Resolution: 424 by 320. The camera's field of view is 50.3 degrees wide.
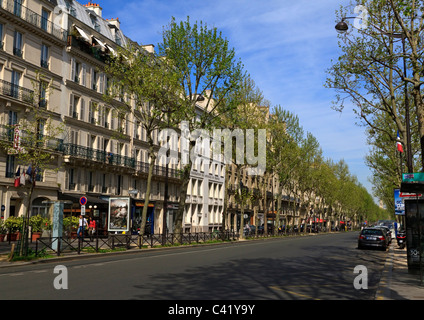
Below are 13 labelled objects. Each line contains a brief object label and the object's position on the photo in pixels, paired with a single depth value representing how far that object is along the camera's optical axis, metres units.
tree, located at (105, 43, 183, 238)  27.20
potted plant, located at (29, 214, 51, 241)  25.80
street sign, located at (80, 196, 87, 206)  22.07
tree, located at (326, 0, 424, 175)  15.81
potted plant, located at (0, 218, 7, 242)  27.98
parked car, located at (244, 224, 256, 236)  52.14
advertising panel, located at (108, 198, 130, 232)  26.52
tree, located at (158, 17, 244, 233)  30.62
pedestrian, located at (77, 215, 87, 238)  27.01
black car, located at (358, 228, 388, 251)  28.80
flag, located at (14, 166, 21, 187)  30.95
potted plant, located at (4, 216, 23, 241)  26.83
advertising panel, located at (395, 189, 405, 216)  22.77
